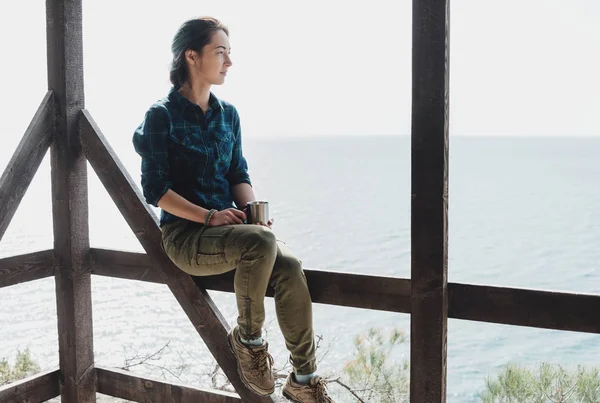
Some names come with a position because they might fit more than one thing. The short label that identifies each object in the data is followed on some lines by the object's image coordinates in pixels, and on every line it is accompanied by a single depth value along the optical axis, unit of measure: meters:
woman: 1.96
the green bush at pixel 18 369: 4.63
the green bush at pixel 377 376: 3.99
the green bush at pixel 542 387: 3.62
